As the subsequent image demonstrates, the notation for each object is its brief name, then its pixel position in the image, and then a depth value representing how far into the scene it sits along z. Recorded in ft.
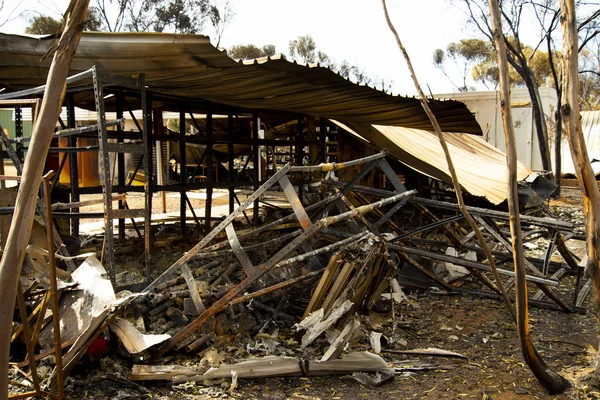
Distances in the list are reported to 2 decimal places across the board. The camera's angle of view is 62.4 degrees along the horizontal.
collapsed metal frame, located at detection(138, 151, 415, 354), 14.60
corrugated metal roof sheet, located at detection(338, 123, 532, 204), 31.55
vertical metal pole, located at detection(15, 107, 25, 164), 20.98
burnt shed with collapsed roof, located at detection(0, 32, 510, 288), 16.06
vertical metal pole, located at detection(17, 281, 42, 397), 10.16
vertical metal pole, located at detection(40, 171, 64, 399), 10.15
